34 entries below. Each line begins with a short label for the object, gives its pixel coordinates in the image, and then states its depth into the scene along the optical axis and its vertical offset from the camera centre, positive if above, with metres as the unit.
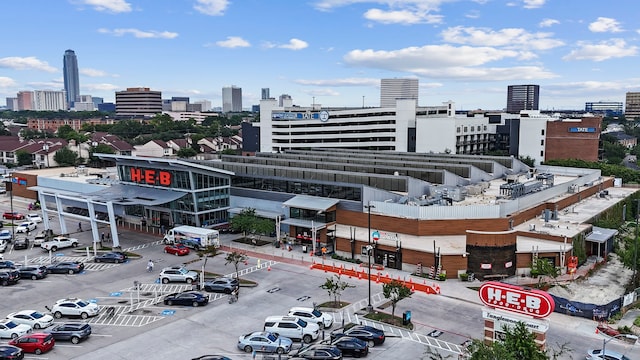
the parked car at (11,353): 32.69 -14.19
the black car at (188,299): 43.03 -14.26
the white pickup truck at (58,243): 61.67 -14.19
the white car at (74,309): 40.62 -14.26
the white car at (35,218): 78.62 -14.23
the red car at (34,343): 34.28 -14.21
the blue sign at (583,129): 124.88 -1.56
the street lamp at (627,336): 36.62 -14.66
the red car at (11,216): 80.69 -14.32
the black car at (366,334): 35.37 -14.10
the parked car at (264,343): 34.34 -14.26
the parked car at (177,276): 49.31 -14.16
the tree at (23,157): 141.50 -9.50
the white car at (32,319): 38.50 -14.26
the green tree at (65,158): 138.50 -9.32
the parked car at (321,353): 32.66 -14.20
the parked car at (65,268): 52.56 -14.41
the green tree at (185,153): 155.25 -8.94
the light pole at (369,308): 41.72 -14.48
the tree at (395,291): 40.00 -12.69
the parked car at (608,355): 32.00 -14.01
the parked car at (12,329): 36.94 -14.39
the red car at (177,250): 59.38 -14.24
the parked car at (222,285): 46.38 -14.19
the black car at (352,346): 33.59 -14.12
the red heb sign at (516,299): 27.80 -9.50
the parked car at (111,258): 56.62 -14.39
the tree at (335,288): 41.75 -13.80
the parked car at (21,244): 63.66 -14.64
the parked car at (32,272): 50.91 -14.35
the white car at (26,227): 72.19 -14.42
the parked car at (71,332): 35.91 -14.17
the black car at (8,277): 49.41 -14.33
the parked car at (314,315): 38.00 -13.90
